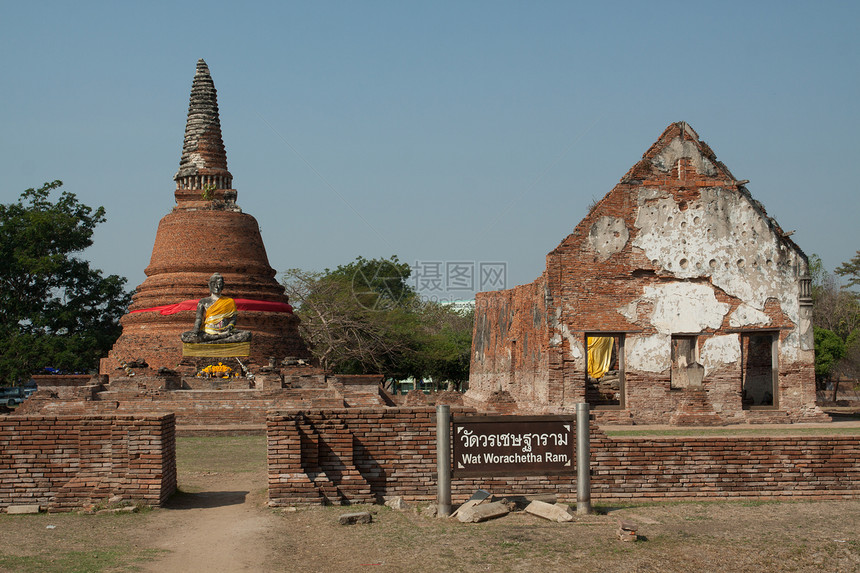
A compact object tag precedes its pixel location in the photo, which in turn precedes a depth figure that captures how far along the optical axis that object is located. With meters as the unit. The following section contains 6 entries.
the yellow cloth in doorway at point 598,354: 28.42
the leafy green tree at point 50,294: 33.22
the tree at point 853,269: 50.81
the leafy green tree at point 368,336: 36.91
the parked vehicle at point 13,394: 31.63
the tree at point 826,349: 31.94
